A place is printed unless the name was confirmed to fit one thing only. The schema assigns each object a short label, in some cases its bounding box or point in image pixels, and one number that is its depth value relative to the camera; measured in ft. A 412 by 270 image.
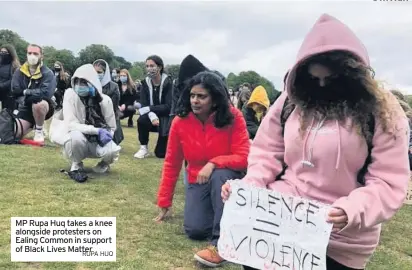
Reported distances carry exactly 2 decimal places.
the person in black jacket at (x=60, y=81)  41.64
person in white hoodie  19.34
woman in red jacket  13.51
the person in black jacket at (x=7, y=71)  29.81
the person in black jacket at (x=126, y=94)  41.68
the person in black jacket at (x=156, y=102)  25.73
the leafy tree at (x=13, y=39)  218.09
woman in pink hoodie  7.08
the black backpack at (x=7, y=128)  26.67
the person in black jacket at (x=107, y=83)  26.30
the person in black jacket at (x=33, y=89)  27.55
